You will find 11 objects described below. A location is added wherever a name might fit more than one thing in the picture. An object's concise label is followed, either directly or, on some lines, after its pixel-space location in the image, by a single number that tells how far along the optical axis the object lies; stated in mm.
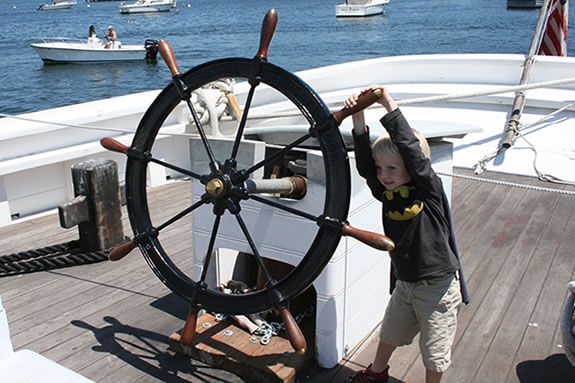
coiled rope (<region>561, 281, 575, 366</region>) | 1973
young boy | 1774
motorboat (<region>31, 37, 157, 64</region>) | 24156
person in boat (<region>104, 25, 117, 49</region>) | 24278
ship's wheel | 1619
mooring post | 3227
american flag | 6602
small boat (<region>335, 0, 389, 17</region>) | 43438
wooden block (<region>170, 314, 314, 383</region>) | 2137
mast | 4716
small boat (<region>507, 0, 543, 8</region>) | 45469
